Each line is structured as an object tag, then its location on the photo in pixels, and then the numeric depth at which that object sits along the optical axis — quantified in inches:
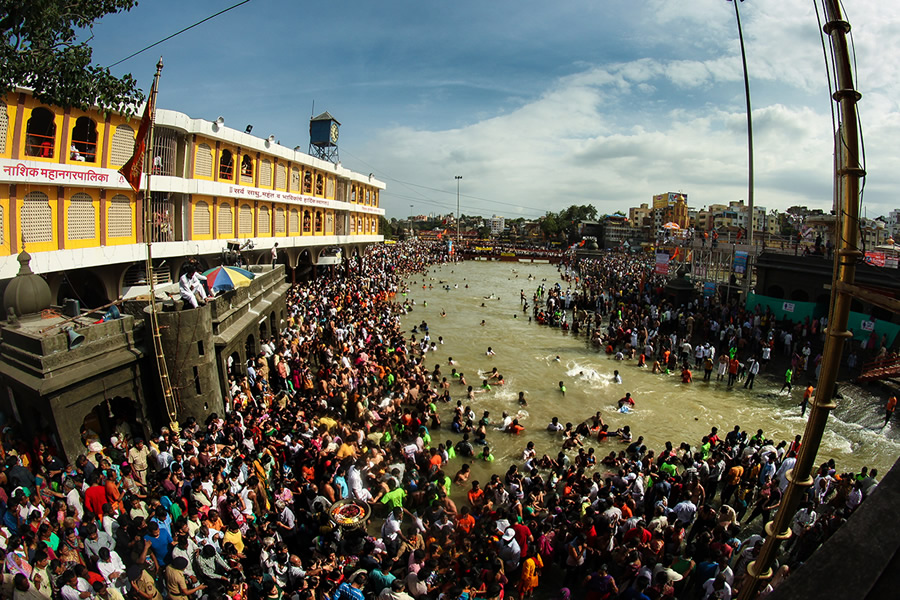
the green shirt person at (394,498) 378.6
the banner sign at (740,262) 1009.5
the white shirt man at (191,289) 427.5
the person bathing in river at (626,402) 647.1
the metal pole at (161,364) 380.2
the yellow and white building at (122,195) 526.3
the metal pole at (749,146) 930.1
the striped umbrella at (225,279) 509.3
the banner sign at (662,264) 1258.0
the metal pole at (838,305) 96.7
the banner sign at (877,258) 818.0
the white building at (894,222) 4600.9
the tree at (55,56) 337.1
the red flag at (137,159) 375.6
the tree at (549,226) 5324.8
